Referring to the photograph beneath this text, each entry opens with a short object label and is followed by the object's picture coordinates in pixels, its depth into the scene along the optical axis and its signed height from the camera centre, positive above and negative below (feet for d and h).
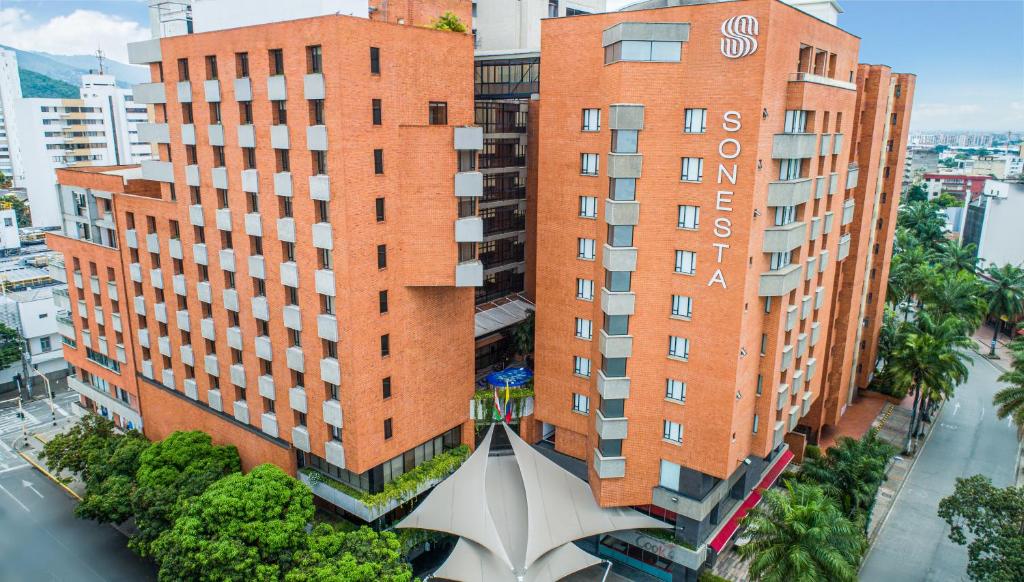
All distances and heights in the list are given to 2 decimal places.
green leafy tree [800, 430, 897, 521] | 156.56 -78.11
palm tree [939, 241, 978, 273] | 345.51 -58.69
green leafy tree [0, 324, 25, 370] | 279.90 -88.38
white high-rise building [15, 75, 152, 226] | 530.27 +2.54
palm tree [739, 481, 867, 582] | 116.47 -71.33
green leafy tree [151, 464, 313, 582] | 134.21 -81.29
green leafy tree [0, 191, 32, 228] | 521.24 -57.95
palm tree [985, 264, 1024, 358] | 301.43 -66.97
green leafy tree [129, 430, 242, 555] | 154.71 -83.47
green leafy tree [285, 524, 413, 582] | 130.62 -84.08
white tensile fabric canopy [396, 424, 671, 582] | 147.43 -86.29
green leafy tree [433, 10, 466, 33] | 152.35 +26.48
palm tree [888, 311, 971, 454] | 217.77 -70.57
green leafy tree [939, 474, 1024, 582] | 134.82 -81.49
